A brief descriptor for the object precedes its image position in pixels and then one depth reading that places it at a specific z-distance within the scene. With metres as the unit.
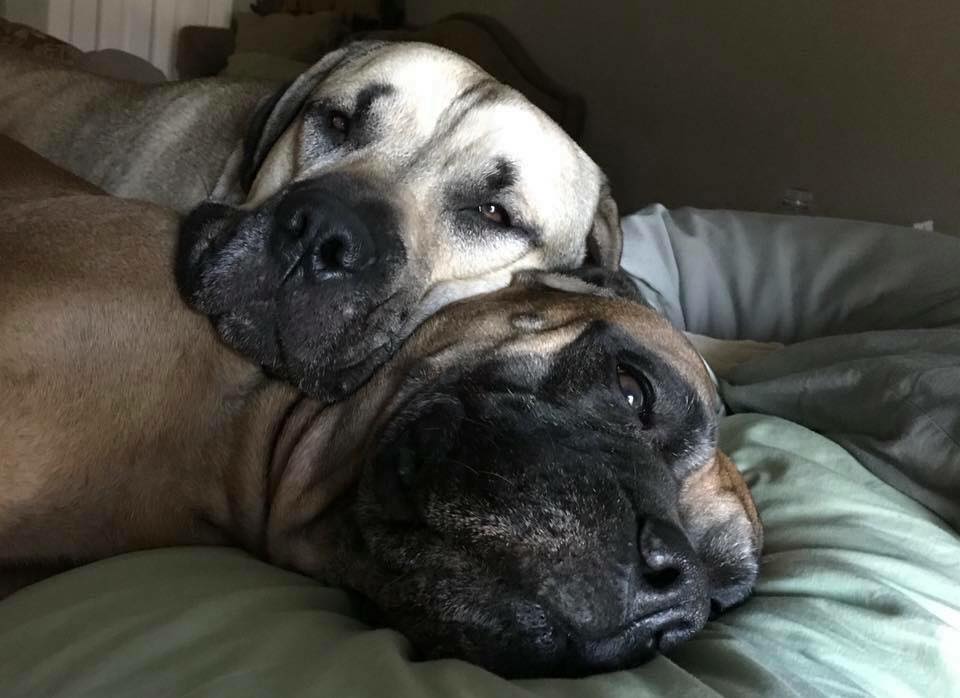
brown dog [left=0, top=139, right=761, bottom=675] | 0.86
